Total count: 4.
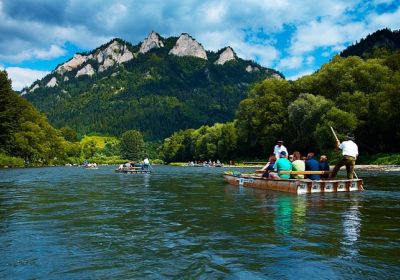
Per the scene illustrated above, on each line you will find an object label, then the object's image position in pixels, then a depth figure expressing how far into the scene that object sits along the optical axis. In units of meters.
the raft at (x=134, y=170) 59.98
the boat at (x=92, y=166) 99.90
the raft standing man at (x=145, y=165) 62.05
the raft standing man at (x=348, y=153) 24.81
